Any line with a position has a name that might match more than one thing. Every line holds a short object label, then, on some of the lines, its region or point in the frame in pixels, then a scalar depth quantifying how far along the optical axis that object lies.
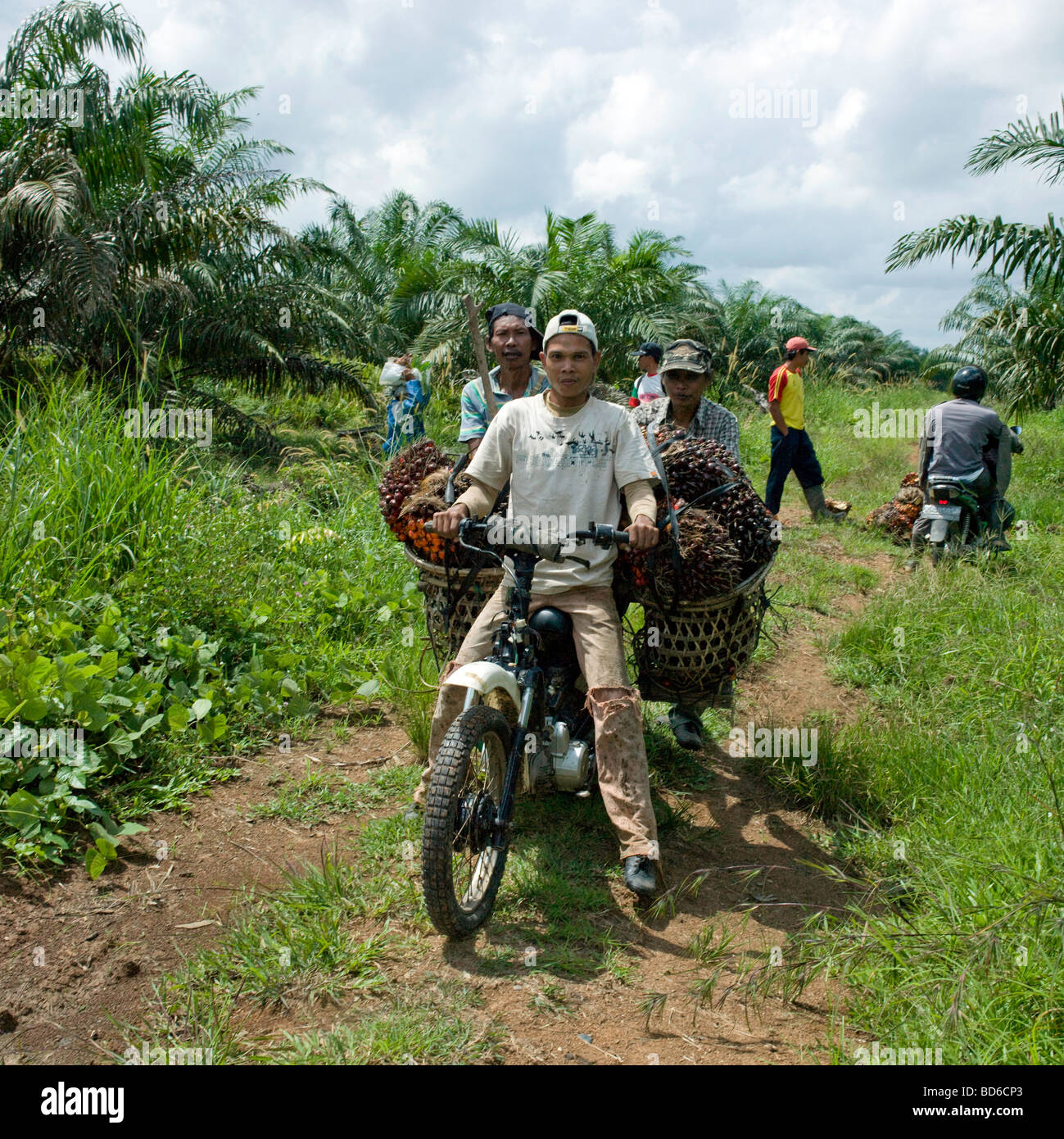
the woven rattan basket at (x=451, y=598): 3.71
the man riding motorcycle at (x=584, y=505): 3.30
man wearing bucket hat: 4.50
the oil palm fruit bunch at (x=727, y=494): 3.60
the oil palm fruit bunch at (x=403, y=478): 3.92
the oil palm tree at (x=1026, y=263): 9.69
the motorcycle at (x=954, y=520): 7.12
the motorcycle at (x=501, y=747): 2.80
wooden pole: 3.99
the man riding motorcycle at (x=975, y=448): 7.10
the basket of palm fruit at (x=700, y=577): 3.45
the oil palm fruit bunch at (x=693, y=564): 3.42
